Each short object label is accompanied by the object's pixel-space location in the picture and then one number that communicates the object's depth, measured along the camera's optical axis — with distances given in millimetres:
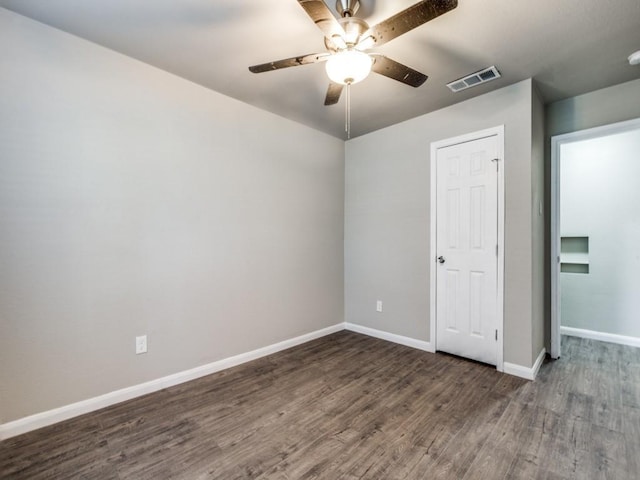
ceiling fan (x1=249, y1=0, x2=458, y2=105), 1362
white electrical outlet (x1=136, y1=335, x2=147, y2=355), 2295
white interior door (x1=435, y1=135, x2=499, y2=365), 2775
